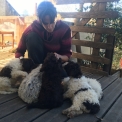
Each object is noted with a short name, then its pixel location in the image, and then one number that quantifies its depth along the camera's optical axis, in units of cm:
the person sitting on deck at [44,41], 175
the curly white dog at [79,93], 129
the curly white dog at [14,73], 159
